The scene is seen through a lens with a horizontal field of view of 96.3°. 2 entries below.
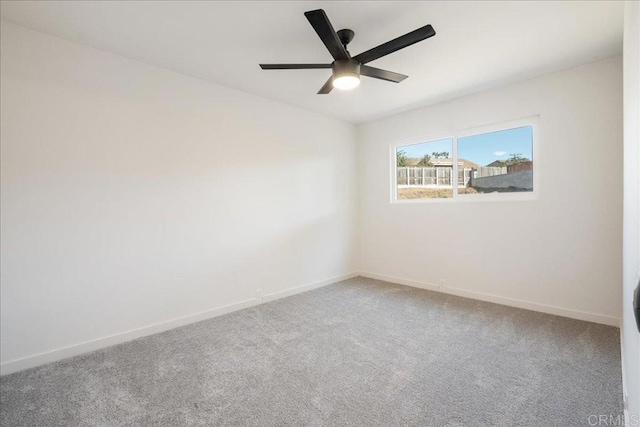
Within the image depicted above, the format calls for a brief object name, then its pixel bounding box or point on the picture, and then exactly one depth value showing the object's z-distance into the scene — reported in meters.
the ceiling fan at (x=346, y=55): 1.80
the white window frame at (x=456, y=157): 3.17
